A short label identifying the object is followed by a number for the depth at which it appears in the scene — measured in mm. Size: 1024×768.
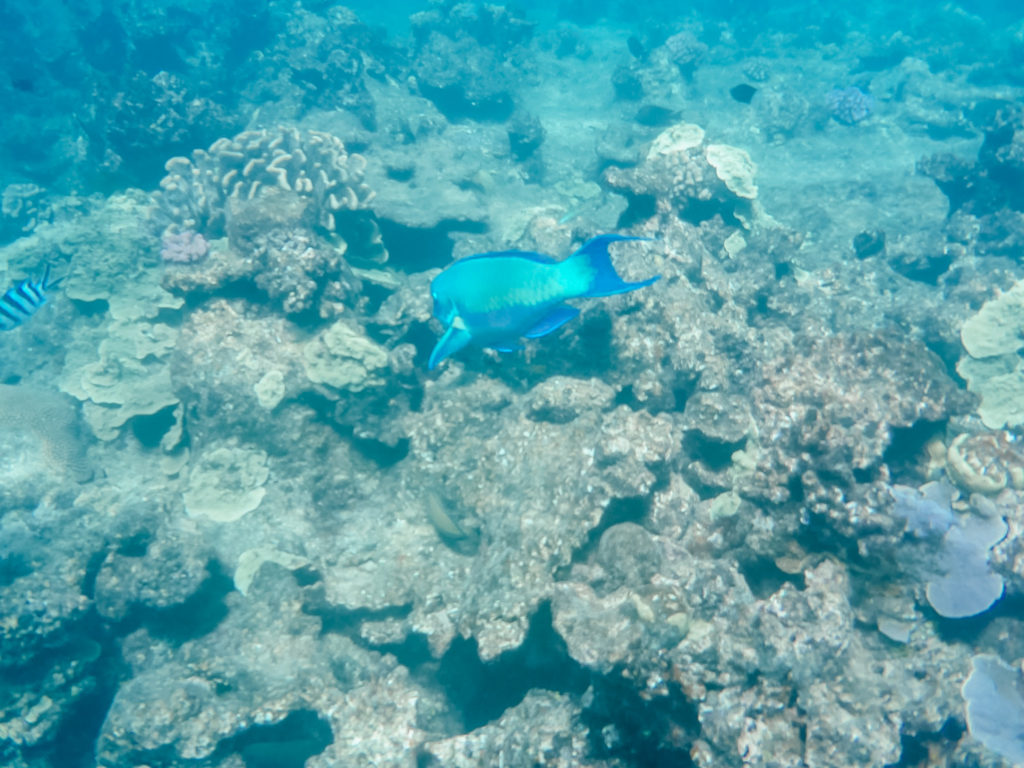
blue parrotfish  2516
